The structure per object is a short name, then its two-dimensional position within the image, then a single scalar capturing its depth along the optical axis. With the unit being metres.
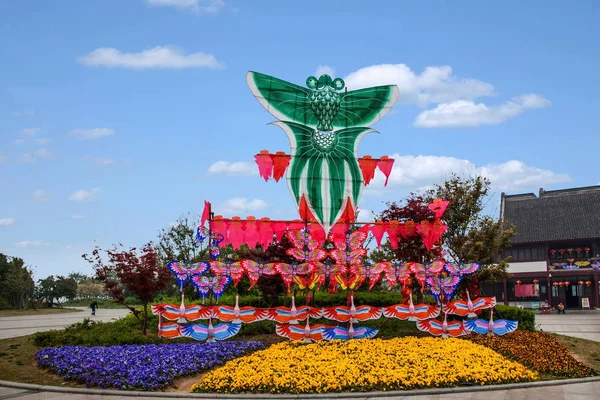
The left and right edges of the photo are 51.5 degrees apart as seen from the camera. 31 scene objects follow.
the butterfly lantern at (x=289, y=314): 17.39
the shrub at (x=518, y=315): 19.22
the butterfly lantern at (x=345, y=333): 17.36
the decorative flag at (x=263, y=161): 18.47
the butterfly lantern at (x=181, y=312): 17.27
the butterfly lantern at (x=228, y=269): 17.61
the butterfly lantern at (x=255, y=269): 17.58
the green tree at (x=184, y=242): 29.66
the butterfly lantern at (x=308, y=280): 17.73
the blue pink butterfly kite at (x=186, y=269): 17.34
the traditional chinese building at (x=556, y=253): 41.75
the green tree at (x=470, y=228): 24.17
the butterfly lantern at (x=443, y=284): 18.36
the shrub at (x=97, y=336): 16.50
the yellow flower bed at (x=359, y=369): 12.90
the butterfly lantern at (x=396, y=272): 18.09
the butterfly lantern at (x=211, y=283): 17.59
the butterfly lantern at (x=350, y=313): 17.59
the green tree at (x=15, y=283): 43.09
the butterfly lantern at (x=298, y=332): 17.19
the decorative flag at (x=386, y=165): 19.08
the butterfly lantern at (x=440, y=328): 17.84
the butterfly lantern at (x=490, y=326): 18.00
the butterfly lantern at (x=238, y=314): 17.34
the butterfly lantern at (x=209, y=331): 16.92
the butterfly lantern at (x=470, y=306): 18.23
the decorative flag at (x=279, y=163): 18.42
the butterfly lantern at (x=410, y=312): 17.83
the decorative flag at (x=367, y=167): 18.86
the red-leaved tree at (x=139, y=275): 17.77
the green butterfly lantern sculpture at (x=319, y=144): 18.36
